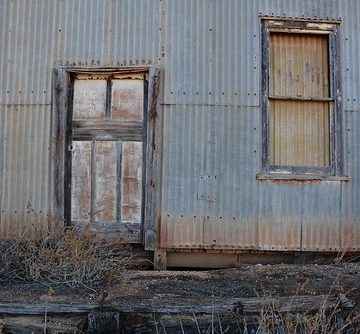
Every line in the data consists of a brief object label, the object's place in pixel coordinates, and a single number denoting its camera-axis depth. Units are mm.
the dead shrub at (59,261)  5715
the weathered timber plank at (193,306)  5031
